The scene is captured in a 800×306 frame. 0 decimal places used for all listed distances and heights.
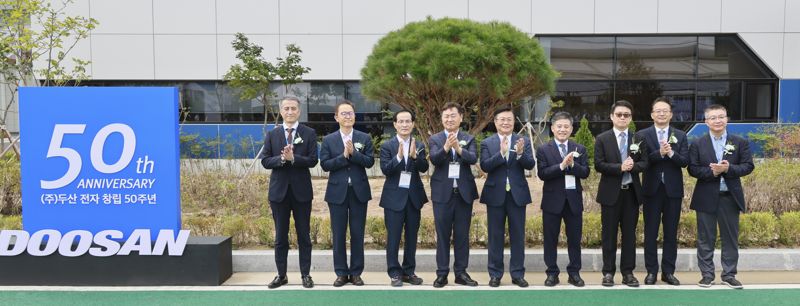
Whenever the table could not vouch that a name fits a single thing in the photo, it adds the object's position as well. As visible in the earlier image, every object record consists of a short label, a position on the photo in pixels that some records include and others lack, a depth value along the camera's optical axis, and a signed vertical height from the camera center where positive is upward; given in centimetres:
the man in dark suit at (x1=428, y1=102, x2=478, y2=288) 486 -59
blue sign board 504 -31
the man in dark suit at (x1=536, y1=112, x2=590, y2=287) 488 -58
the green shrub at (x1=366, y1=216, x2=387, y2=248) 600 -116
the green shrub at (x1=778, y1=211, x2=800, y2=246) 588 -109
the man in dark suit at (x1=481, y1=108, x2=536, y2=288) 490 -60
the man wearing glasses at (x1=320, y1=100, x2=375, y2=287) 493 -56
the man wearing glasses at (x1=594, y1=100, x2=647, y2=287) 488 -54
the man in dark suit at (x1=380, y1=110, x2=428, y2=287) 489 -57
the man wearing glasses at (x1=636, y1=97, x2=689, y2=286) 489 -52
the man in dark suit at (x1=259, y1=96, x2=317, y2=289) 493 -48
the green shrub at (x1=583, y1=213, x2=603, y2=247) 593 -114
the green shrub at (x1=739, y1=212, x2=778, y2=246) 587 -110
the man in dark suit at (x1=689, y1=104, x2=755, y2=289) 486 -56
